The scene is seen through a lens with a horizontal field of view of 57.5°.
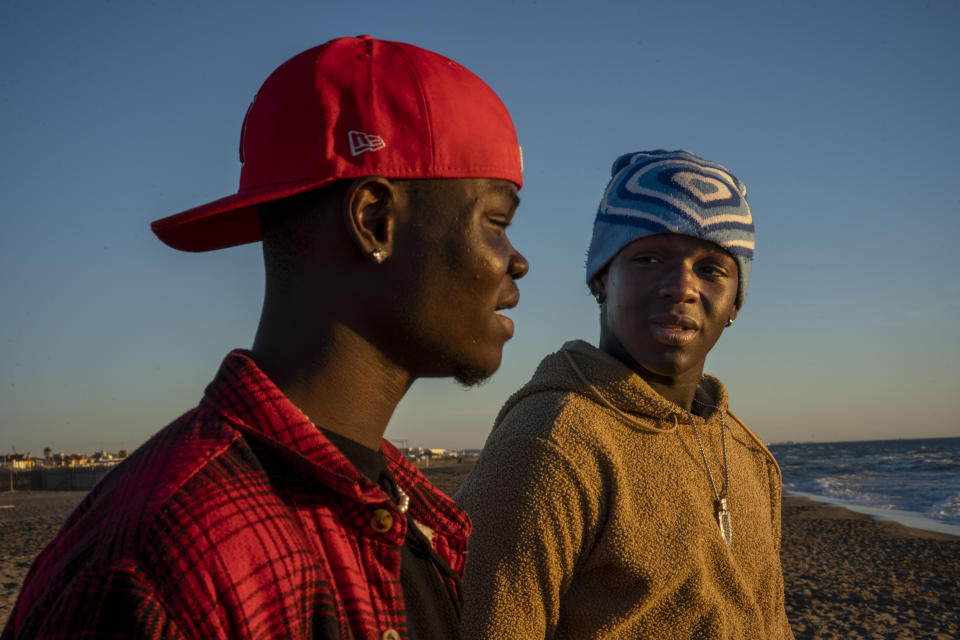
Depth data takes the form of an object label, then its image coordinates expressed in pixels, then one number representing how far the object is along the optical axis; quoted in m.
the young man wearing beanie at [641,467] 0.78
